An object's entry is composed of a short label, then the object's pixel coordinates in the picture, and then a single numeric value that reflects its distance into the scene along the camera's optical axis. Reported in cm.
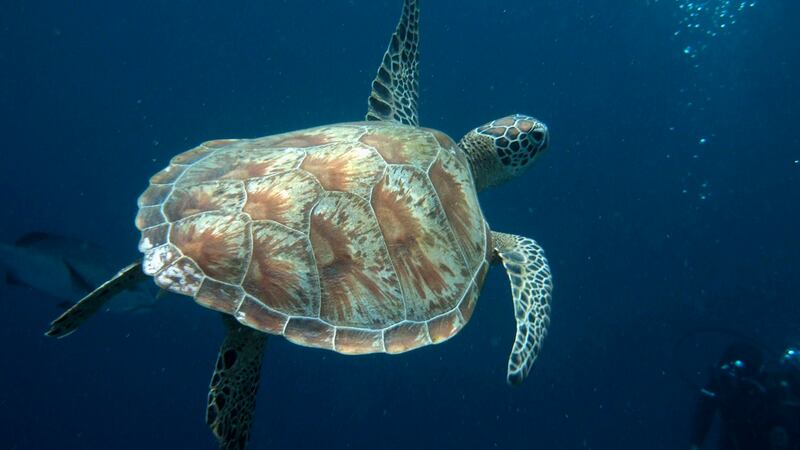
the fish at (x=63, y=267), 518
